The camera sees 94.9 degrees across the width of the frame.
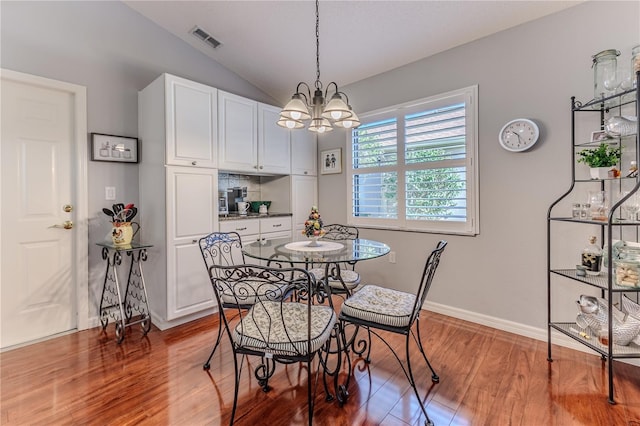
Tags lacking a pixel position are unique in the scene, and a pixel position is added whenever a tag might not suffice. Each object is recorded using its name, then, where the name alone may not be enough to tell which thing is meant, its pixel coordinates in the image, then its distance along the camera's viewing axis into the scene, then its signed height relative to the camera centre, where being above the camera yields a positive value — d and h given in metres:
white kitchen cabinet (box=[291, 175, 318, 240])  3.65 +0.16
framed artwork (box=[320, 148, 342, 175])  3.65 +0.63
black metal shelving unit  1.73 -0.08
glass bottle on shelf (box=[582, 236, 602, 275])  1.91 -0.32
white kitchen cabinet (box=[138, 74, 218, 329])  2.55 +0.15
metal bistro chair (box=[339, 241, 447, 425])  1.61 -0.58
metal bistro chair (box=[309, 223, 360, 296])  2.37 -0.56
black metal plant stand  2.48 -0.77
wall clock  2.28 +0.60
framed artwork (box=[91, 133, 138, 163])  2.60 +0.58
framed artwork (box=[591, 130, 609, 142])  1.95 +0.49
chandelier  1.83 +0.63
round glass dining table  1.78 -0.28
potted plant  1.88 +0.32
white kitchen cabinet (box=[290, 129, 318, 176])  3.65 +0.74
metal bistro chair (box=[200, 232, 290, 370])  2.00 -0.42
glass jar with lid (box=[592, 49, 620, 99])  1.84 +0.88
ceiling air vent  2.90 +1.77
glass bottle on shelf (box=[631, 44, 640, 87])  1.65 +0.86
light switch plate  2.70 +0.17
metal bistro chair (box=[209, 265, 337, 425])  1.38 -0.60
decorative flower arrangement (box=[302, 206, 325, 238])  2.09 -0.11
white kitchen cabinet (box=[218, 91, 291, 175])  2.95 +0.79
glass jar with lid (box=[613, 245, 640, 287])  1.72 -0.34
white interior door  2.29 +0.00
